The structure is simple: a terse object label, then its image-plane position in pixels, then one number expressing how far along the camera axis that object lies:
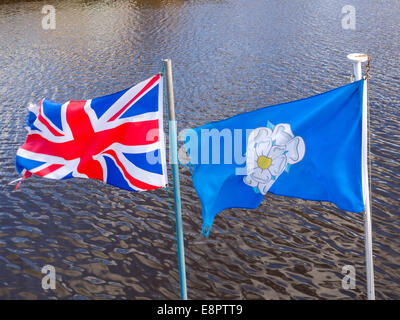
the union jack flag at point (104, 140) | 7.34
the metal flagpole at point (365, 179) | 6.96
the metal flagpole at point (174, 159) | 6.65
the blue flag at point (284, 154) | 7.20
